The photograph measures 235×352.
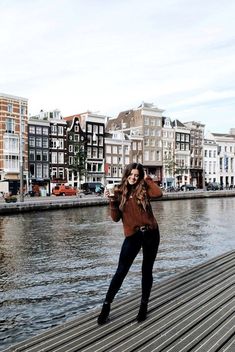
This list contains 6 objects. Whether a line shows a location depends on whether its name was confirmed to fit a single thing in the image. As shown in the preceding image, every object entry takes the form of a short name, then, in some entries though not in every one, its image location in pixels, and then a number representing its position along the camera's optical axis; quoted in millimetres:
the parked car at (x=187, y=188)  82344
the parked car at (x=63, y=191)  62031
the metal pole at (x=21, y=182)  41947
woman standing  5316
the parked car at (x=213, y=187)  83831
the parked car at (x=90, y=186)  68881
